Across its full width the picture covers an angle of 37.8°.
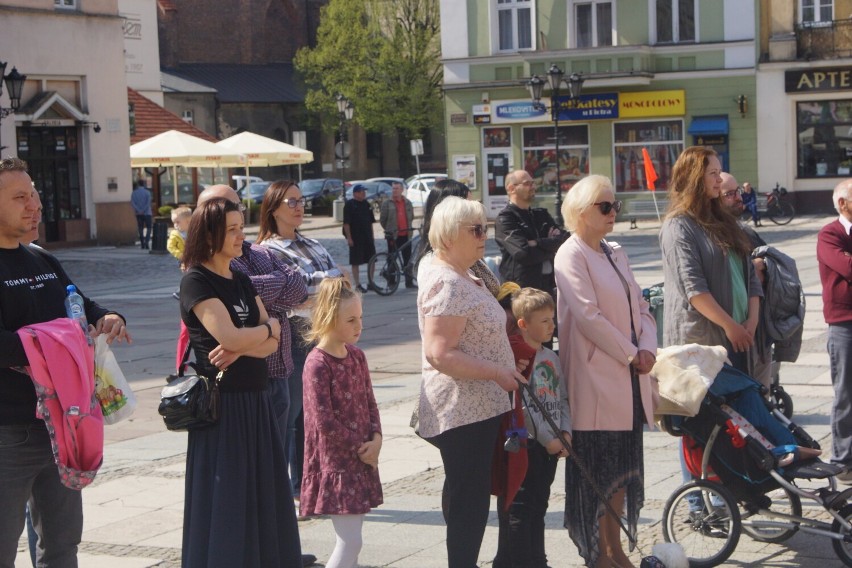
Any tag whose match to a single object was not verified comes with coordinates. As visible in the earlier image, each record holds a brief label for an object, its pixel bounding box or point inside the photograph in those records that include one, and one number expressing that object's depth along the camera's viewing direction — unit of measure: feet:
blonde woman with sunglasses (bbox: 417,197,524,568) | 17.12
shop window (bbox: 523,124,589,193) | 122.31
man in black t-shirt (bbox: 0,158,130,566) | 15.02
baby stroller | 18.67
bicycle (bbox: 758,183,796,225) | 107.76
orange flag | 90.17
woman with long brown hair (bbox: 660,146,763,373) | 20.79
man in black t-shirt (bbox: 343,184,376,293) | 64.54
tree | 183.62
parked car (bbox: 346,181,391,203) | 152.55
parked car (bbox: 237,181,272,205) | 145.79
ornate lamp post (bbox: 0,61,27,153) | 82.07
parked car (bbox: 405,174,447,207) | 151.22
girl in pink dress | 17.52
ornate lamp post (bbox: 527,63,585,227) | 94.94
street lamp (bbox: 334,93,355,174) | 121.80
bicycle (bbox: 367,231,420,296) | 65.31
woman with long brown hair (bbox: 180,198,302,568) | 16.12
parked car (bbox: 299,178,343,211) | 153.69
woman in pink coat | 18.26
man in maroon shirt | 22.72
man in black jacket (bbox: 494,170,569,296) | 29.91
